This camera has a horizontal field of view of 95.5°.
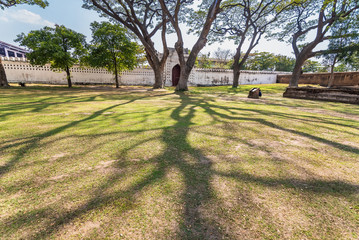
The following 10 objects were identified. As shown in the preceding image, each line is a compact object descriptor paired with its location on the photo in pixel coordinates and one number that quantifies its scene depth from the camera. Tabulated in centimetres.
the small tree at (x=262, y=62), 3343
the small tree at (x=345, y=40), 1257
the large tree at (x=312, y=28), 1183
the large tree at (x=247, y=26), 1384
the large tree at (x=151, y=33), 1223
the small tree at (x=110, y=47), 1257
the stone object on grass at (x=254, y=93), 916
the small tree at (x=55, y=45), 1071
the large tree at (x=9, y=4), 1040
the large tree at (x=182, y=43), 976
